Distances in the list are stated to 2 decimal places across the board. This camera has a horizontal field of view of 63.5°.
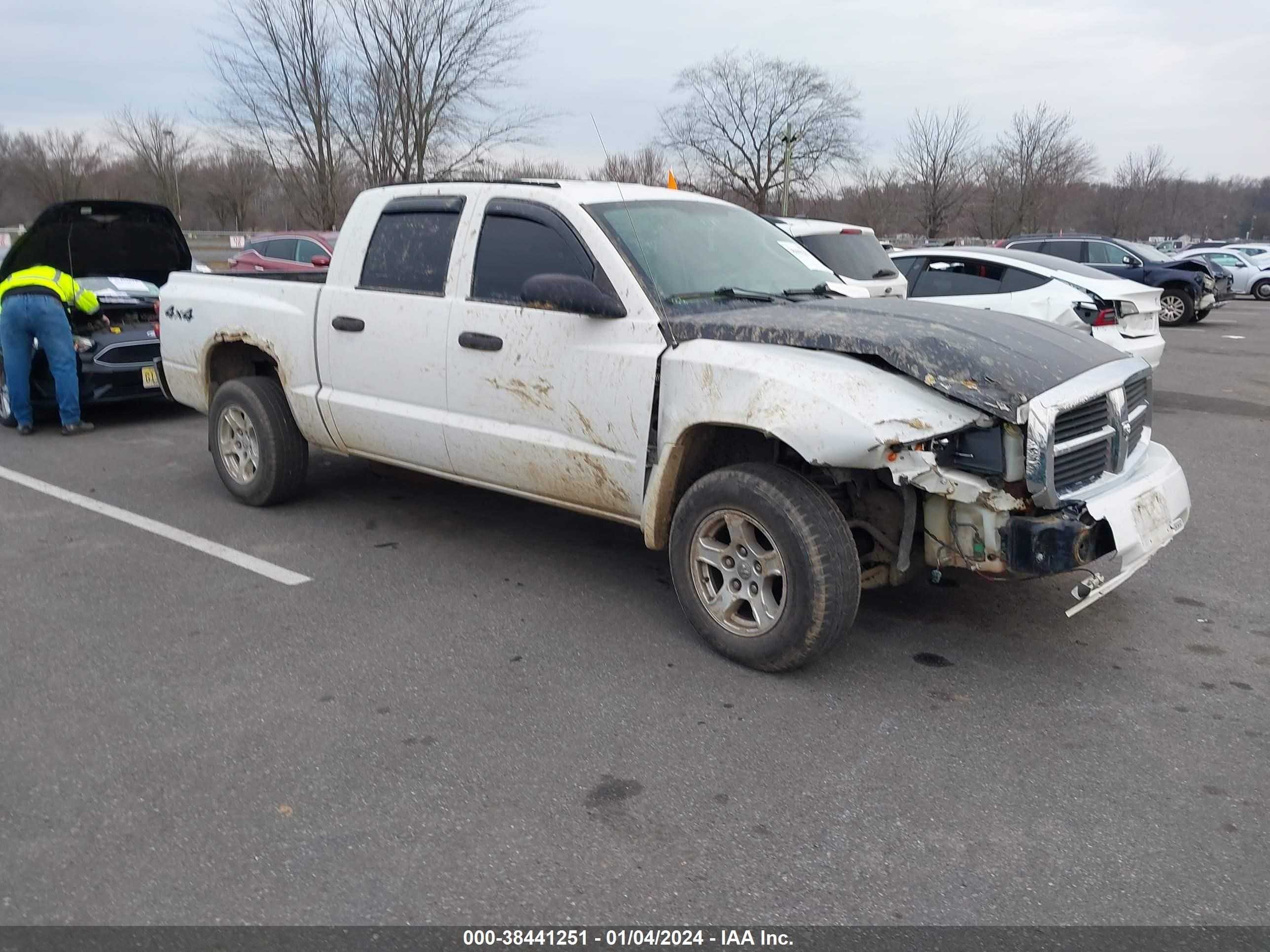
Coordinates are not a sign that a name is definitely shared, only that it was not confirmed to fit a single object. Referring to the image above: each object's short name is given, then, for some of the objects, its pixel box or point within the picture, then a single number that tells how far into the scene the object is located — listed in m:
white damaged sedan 9.62
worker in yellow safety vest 8.23
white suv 9.70
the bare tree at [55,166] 43.69
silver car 27.97
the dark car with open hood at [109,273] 8.83
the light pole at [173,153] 41.50
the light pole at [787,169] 34.47
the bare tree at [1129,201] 56.16
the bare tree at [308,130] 25.67
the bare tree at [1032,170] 40.47
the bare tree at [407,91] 24.77
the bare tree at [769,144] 47.19
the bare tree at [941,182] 41.12
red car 16.95
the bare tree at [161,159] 41.62
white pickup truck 3.71
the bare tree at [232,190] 43.09
